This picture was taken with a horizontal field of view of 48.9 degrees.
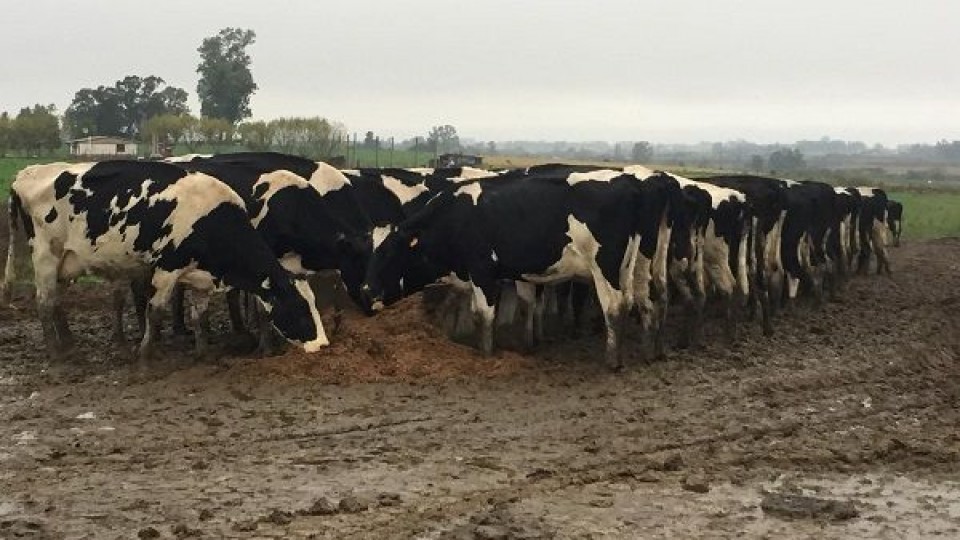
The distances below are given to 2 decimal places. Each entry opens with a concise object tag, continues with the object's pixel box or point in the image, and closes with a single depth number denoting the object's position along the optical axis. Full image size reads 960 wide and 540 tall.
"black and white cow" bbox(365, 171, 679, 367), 12.38
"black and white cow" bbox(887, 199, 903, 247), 27.60
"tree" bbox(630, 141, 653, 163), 164.99
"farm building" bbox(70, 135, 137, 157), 73.81
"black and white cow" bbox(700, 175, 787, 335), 16.06
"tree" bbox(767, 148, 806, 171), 142.38
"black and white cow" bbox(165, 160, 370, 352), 13.39
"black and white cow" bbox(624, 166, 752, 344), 14.13
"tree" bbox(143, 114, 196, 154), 69.12
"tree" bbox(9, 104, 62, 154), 78.50
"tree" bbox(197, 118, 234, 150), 67.44
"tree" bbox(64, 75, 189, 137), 90.44
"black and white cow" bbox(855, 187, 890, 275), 22.84
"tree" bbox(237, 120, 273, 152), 60.26
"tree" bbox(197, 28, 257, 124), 84.94
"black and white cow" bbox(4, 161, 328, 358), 11.90
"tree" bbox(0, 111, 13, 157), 79.00
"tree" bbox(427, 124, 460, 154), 120.05
